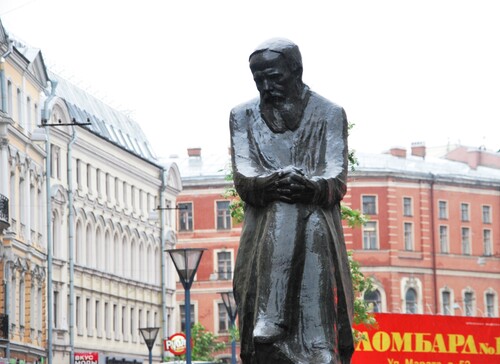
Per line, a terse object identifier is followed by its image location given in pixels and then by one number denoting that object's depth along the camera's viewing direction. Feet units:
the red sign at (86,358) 184.24
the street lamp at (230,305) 140.05
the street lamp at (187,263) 98.37
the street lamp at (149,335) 146.84
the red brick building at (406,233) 335.67
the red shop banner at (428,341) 129.80
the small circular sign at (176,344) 166.09
